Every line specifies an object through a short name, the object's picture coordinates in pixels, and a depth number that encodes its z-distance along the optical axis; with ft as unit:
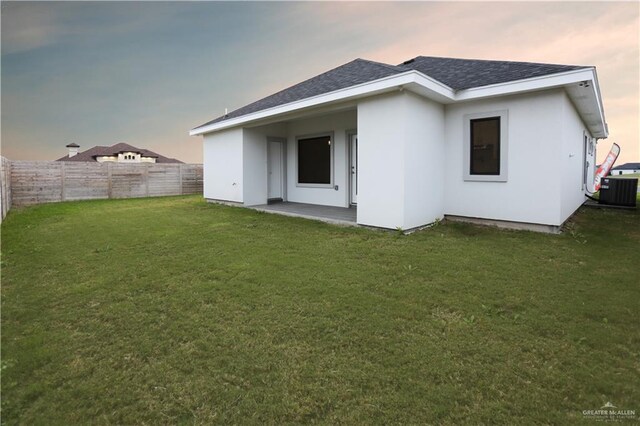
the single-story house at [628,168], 211.66
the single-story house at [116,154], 104.11
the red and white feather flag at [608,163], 61.23
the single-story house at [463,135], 21.58
